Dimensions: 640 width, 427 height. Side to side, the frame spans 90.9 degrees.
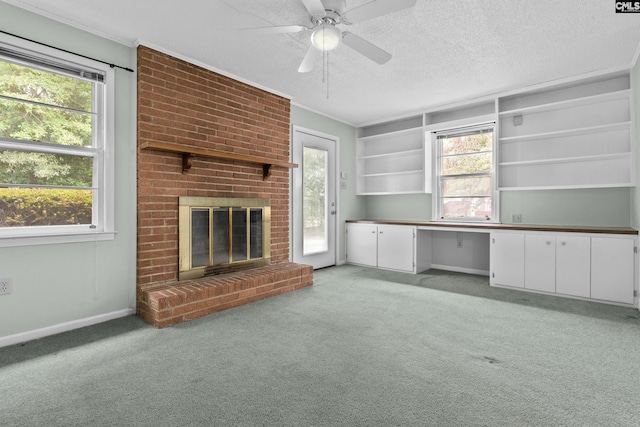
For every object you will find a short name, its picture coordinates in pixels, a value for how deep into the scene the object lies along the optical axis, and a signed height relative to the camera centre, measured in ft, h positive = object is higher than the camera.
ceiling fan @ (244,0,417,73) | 6.73 +4.43
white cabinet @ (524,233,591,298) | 11.28 -1.92
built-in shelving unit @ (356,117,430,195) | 17.34 +3.11
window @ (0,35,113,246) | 7.82 +1.81
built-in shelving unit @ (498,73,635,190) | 11.87 +3.12
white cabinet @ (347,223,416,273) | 15.89 -1.79
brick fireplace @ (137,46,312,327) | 9.68 +1.53
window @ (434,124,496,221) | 15.33 +1.94
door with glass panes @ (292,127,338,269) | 15.46 +0.72
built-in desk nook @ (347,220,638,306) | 10.74 -1.78
